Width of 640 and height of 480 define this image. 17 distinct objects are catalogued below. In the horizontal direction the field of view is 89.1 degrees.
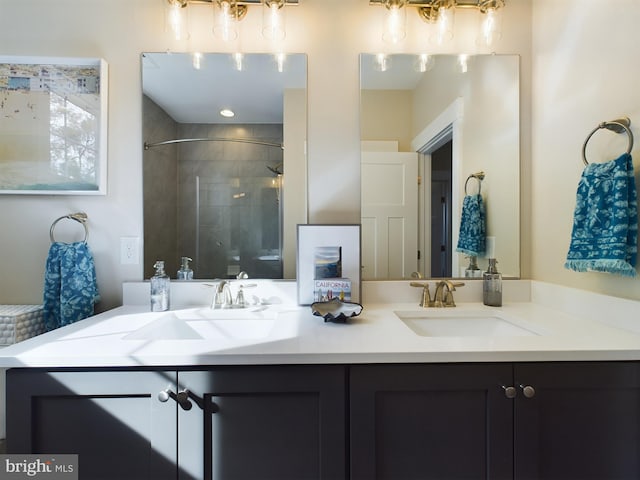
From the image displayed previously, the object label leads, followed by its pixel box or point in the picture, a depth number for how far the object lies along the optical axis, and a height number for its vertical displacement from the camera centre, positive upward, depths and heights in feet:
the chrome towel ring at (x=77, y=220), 4.75 +0.28
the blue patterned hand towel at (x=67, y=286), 4.48 -0.66
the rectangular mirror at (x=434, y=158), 4.97 +1.24
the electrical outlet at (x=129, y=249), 4.91 -0.15
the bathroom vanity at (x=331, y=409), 2.88 -1.54
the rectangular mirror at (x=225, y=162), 4.91 +1.17
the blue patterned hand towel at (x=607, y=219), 3.36 +0.20
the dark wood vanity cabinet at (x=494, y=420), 2.95 -1.67
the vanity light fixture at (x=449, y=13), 4.85 +3.40
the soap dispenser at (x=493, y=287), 4.77 -0.72
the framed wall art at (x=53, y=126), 4.77 +1.66
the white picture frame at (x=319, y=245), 4.74 -0.12
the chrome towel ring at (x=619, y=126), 3.44 +1.23
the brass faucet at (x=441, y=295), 4.74 -0.83
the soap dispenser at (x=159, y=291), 4.49 -0.73
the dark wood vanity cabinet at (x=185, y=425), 2.88 -1.67
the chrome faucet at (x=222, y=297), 4.67 -0.85
